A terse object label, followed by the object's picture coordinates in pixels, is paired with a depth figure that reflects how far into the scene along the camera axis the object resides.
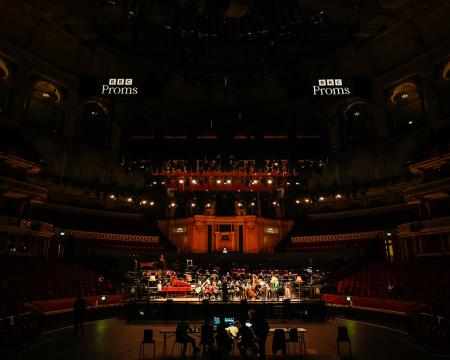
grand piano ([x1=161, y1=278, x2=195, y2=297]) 19.93
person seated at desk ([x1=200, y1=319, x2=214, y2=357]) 9.12
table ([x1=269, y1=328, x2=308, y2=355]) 10.70
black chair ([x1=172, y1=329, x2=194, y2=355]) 9.62
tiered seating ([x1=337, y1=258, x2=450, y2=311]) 16.59
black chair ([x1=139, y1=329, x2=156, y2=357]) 9.83
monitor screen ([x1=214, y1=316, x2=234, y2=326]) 10.74
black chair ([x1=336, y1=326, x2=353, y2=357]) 9.93
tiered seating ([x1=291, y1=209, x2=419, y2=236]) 27.98
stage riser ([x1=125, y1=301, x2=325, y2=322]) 17.23
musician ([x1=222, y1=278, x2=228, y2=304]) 17.53
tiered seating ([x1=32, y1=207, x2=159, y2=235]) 27.89
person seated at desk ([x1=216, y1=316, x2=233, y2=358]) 8.43
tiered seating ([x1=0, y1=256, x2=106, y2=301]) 16.98
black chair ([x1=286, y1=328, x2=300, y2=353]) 9.96
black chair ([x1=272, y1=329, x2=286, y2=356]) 9.25
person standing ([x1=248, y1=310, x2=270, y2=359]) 8.73
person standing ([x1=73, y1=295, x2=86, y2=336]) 13.88
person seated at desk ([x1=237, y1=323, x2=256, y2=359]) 8.38
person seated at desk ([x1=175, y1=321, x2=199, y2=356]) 9.59
